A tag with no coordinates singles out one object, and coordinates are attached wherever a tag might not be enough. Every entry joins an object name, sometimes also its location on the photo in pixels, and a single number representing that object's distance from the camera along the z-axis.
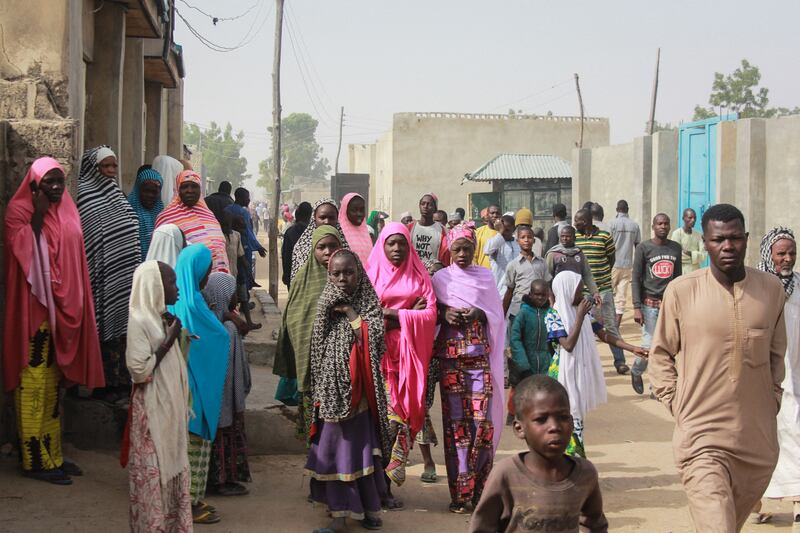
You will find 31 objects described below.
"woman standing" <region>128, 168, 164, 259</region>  7.79
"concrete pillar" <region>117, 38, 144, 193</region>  12.04
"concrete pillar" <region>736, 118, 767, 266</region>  17.64
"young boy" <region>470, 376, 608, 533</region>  3.34
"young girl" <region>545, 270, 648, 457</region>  6.79
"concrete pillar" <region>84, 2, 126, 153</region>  10.24
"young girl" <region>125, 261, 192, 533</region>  5.00
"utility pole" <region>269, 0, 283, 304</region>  19.09
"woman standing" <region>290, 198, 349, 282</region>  7.40
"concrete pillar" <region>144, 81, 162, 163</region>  15.04
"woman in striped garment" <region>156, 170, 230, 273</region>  7.73
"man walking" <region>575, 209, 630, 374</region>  11.41
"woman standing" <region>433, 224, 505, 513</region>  6.29
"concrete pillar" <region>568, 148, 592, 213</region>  25.33
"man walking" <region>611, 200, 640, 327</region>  15.38
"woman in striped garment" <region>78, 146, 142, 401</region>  6.92
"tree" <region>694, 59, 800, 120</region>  46.97
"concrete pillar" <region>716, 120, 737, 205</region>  18.73
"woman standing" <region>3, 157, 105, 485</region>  5.97
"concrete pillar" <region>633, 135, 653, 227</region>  22.20
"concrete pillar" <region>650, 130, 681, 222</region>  21.42
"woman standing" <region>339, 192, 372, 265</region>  8.30
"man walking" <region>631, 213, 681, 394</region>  10.34
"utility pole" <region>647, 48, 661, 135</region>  34.97
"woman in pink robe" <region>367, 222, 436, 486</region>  6.36
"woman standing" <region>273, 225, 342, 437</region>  6.30
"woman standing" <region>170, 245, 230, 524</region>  5.73
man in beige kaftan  4.37
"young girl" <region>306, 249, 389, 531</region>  5.72
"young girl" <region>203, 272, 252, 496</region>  6.25
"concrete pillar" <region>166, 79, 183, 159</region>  17.88
